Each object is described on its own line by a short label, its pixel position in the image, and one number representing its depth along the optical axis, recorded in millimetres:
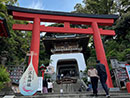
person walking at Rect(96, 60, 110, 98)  3615
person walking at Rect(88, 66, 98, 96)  3684
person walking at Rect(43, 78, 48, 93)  6573
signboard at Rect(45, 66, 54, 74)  11732
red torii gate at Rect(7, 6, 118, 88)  6539
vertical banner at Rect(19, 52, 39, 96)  3750
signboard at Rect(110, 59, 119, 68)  6443
